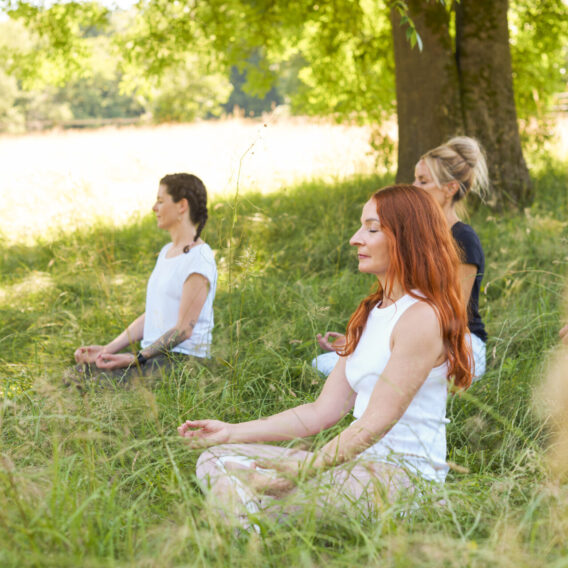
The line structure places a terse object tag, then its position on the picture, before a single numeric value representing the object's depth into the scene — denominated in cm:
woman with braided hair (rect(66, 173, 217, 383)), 347
